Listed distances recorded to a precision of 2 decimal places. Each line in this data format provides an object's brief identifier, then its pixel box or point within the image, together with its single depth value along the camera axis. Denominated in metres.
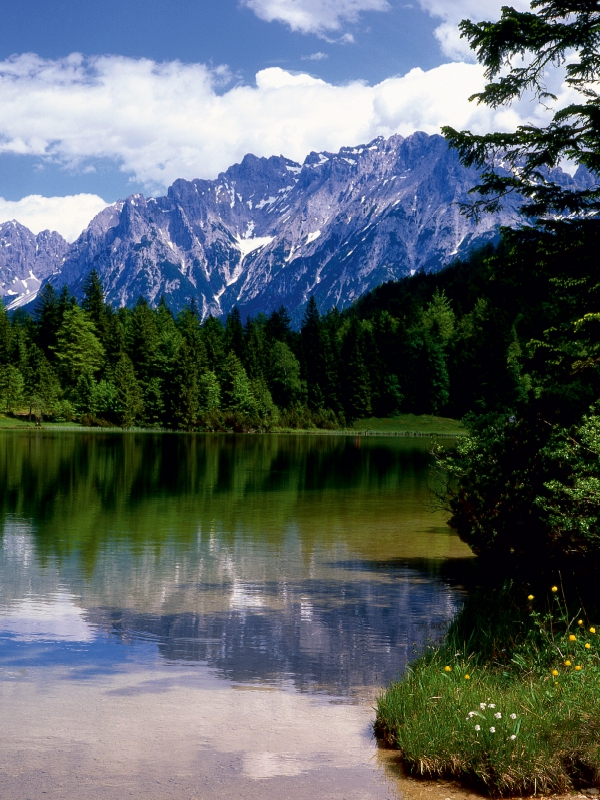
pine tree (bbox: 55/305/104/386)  142.38
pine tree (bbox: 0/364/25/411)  131.12
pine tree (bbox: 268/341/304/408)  158.88
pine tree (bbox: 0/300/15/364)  137.75
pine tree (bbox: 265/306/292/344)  182.25
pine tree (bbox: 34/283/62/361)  153.50
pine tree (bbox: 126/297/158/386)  144.88
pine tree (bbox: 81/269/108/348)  153.38
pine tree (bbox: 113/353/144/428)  130.25
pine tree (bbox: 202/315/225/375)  149.88
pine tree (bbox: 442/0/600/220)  15.14
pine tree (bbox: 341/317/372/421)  165.25
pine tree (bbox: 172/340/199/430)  133.25
